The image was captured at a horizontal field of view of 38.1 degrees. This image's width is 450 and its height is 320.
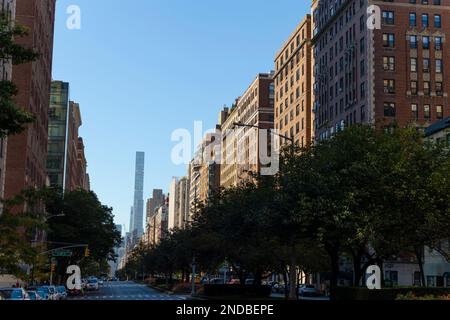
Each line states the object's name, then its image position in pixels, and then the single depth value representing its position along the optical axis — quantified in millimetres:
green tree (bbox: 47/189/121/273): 99688
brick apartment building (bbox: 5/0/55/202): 83500
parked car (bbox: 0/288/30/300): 34562
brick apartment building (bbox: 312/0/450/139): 99750
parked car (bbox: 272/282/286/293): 97088
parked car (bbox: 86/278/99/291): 106812
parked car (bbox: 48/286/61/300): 52950
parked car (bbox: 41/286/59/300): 50938
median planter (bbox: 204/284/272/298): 58594
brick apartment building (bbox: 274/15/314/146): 126875
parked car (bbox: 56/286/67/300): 59359
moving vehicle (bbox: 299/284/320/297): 85375
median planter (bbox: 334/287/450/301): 31594
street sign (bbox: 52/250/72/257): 82938
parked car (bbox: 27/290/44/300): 41306
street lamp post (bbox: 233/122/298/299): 41894
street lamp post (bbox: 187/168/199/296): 74688
